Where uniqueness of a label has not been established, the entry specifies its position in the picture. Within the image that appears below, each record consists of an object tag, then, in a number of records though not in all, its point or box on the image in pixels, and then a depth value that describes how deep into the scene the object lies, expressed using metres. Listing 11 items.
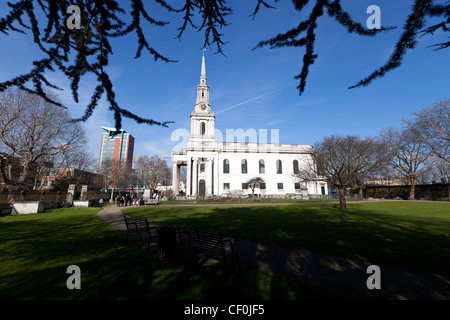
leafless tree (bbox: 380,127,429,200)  35.93
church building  44.34
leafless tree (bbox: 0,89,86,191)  19.48
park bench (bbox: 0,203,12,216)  15.59
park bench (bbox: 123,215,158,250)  6.91
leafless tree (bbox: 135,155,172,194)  57.00
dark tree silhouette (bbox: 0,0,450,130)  2.06
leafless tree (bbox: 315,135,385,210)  20.19
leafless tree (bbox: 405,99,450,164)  27.79
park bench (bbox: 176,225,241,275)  4.47
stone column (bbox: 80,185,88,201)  25.16
